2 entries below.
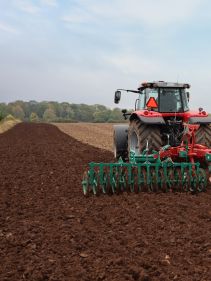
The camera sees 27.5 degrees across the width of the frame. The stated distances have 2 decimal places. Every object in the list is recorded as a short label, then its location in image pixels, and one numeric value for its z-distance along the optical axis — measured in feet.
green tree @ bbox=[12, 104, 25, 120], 310.24
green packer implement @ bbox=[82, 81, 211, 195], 21.99
